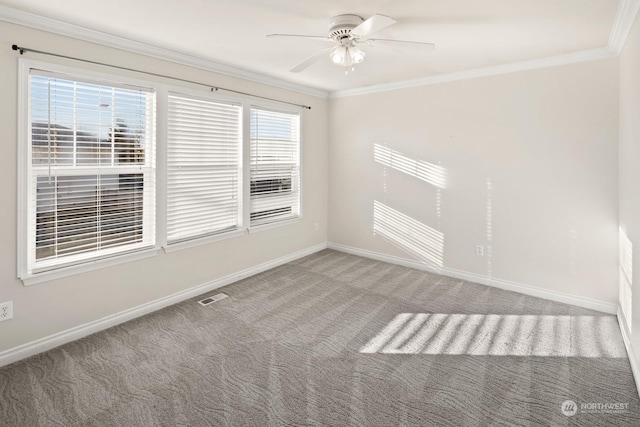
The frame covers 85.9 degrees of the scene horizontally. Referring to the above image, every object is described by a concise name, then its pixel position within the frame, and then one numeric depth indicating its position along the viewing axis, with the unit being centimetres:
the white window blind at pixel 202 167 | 349
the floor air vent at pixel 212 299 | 358
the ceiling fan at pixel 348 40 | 223
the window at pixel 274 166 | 439
